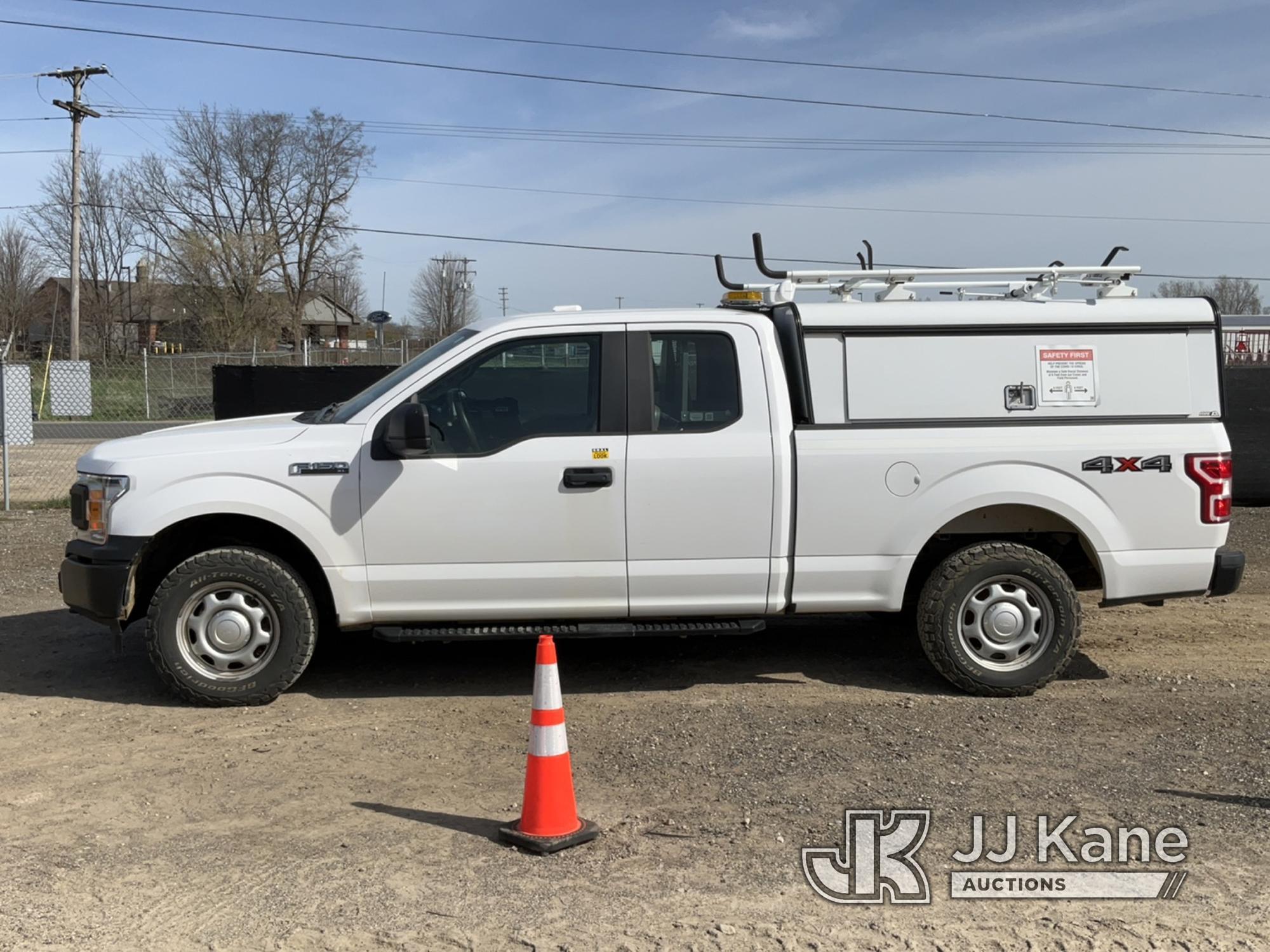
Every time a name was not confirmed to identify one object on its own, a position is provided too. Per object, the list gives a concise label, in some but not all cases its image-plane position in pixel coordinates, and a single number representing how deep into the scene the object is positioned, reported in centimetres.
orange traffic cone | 422
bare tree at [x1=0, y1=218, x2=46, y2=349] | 6172
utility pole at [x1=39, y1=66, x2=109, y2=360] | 3347
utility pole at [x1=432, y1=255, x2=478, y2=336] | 6450
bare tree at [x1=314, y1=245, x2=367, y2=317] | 5803
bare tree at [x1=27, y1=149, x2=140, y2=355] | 5801
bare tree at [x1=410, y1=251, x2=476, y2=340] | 6419
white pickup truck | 574
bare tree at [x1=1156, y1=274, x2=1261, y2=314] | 5838
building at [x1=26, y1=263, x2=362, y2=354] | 5603
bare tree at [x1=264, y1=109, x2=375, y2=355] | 5447
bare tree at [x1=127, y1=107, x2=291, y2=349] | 5041
